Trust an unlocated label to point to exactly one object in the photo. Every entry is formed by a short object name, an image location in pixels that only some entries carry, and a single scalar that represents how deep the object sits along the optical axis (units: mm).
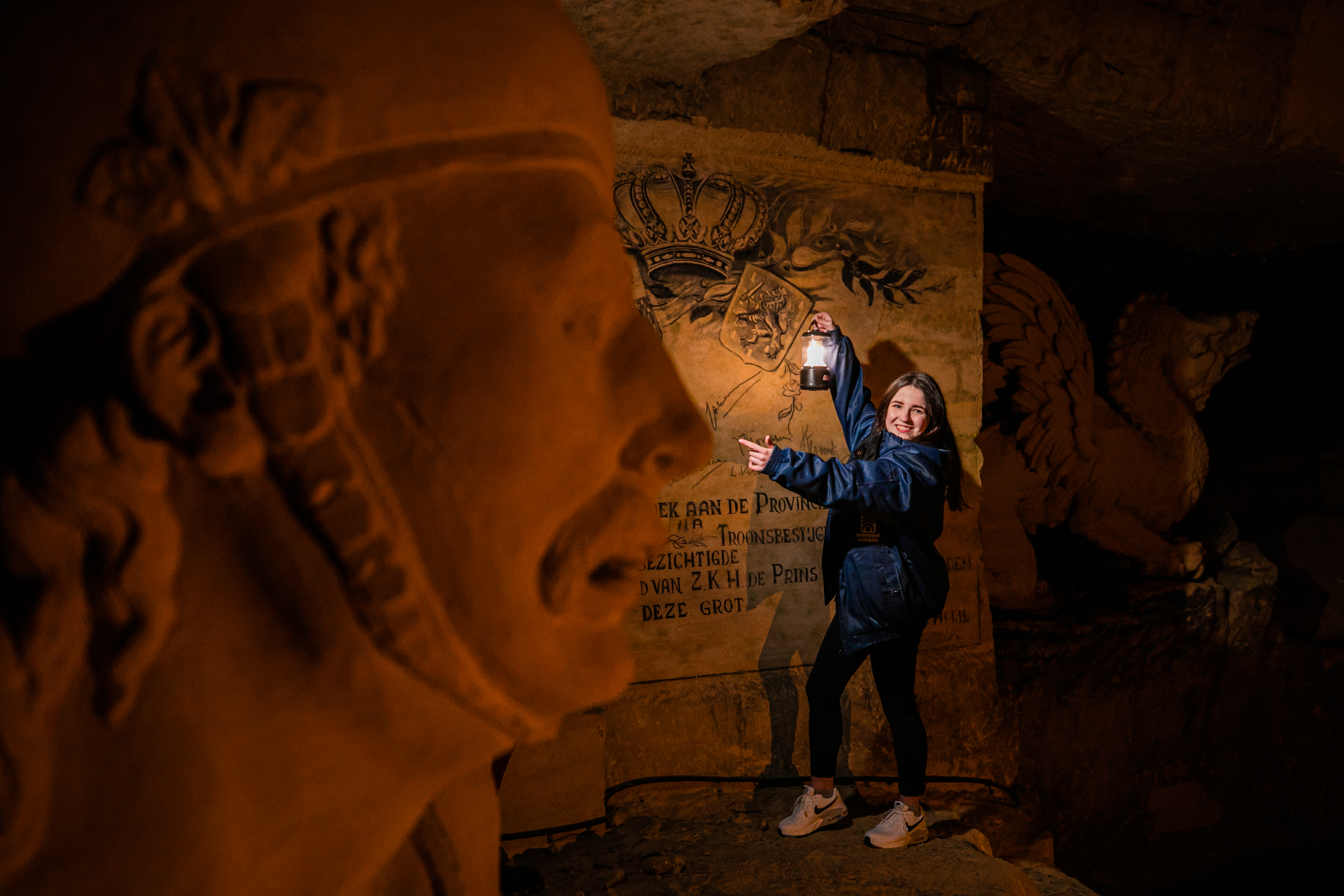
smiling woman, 2670
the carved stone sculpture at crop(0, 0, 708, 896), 568
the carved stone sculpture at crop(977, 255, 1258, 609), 4457
